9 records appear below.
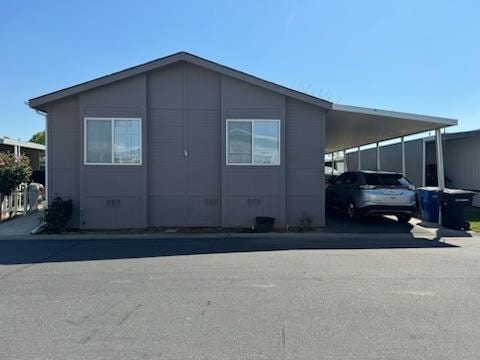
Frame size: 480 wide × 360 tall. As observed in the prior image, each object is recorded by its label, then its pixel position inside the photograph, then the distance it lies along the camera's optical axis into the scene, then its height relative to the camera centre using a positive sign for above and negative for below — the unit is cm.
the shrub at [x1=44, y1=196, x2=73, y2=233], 1238 -80
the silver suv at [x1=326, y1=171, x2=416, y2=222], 1366 -32
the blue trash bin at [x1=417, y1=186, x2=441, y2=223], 1434 -62
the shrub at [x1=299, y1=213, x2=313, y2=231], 1322 -110
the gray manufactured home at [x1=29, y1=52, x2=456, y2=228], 1312 +113
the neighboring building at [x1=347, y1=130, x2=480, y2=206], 1922 +125
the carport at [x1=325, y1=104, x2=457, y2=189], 1358 +222
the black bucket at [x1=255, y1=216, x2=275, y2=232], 1277 -108
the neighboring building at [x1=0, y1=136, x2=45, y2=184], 2026 +196
